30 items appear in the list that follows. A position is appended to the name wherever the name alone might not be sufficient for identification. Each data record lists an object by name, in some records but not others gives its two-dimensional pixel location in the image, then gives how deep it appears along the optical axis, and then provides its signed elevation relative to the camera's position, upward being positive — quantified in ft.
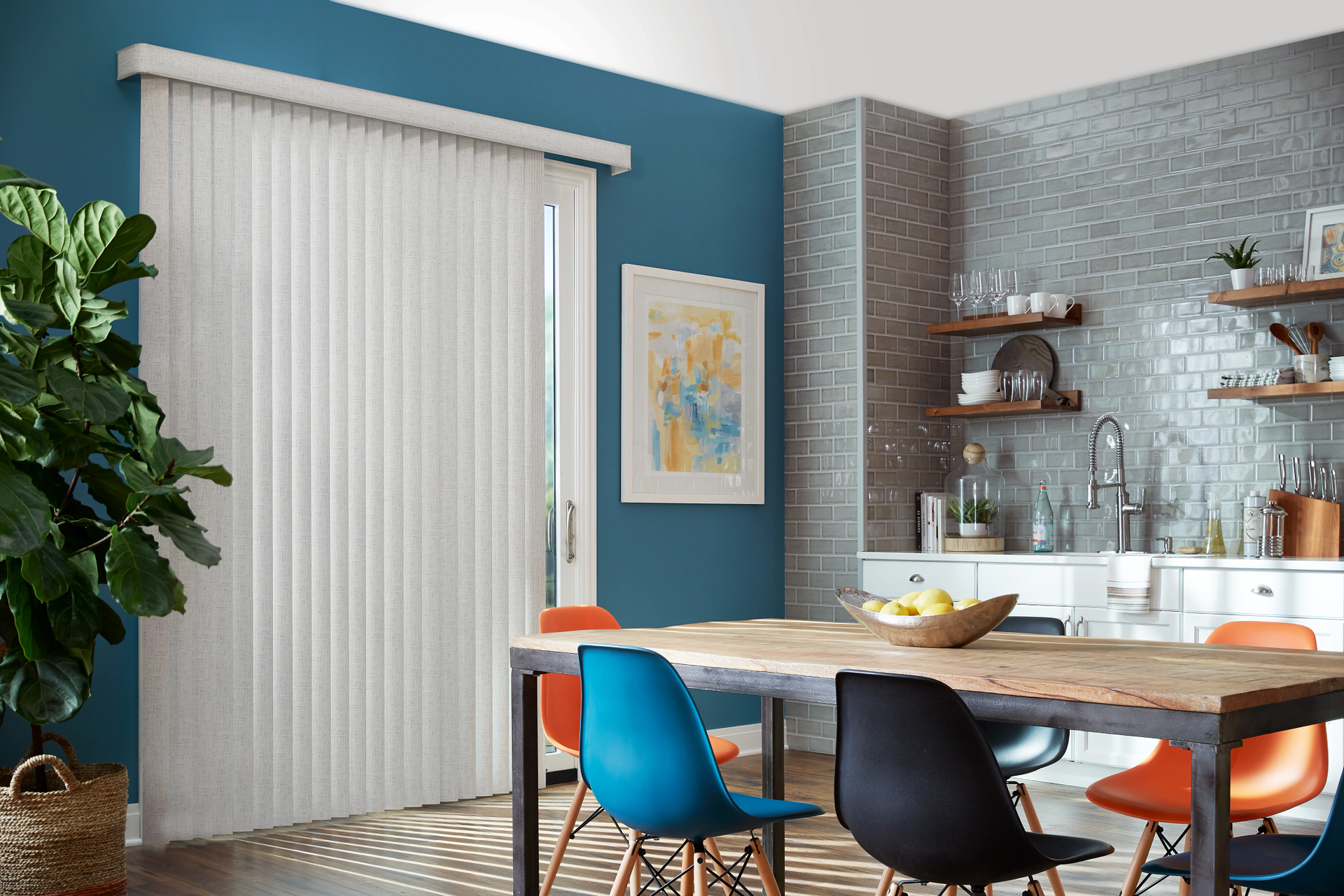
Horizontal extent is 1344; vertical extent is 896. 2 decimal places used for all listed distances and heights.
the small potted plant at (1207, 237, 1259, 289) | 16.05 +2.57
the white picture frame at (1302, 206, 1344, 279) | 15.71 +2.78
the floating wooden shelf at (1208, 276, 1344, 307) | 15.25 +2.11
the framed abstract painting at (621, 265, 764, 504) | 17.79 +1.22
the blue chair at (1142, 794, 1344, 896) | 6.98 -2.28
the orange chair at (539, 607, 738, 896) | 11.49 -2.04
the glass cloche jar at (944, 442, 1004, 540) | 18.43 -0.38
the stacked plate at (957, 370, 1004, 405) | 18.62 +1.22
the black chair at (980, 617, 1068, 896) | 10.18 -2.21
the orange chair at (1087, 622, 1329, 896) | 8.99 -2.25
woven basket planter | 10.78 -3.01
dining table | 6.40 -1.23
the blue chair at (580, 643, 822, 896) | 8.20 -1.87
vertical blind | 13.61 +0.33
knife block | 15.35 -0.68
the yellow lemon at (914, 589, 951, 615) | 8.69 -0.85
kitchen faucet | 17.35 -0.26
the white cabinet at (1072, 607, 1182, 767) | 15.38 -1.96
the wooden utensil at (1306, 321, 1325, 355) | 15.84 +1.67
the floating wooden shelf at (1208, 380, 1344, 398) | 15.37 +0.96
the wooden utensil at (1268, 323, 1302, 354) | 16.22 +1.69
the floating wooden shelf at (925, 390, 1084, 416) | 18.06 +0.89
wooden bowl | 8.52 -1.02
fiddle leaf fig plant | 10.39 +0.12
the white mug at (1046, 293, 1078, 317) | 18.07 +2.31
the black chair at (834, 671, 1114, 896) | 7.01 -1.77
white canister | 15.80 -0.65
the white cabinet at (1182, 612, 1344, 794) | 13.85 -1.87
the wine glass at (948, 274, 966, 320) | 18.84 +2.72
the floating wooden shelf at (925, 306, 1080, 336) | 18.07 +2.10
